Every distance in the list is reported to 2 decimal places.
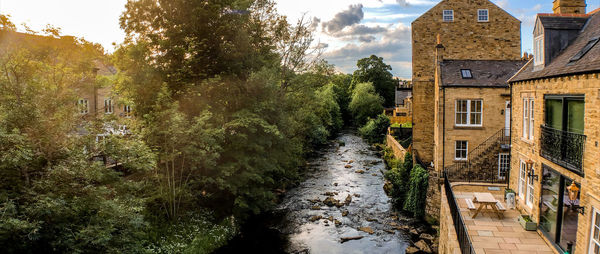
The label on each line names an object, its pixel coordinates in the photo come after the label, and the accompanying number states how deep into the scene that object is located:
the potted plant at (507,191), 14.30
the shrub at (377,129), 49.16
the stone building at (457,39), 25.84
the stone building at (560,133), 8.76
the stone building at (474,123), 20.09
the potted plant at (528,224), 11.90
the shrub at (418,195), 21.19
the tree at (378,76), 76.38
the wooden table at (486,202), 12.96
